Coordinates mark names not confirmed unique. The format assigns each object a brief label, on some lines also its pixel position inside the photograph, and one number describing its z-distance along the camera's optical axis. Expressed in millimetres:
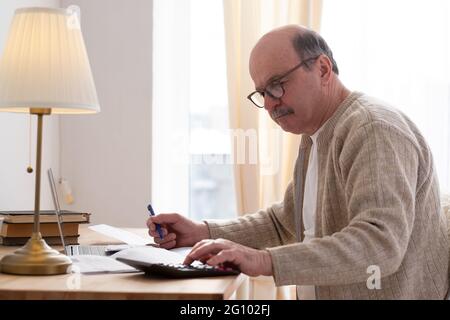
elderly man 2598
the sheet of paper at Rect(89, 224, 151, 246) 3317
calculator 2592
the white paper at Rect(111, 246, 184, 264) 2711
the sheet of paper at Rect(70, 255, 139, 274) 2710
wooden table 2421
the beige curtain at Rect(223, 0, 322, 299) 4691
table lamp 2707
